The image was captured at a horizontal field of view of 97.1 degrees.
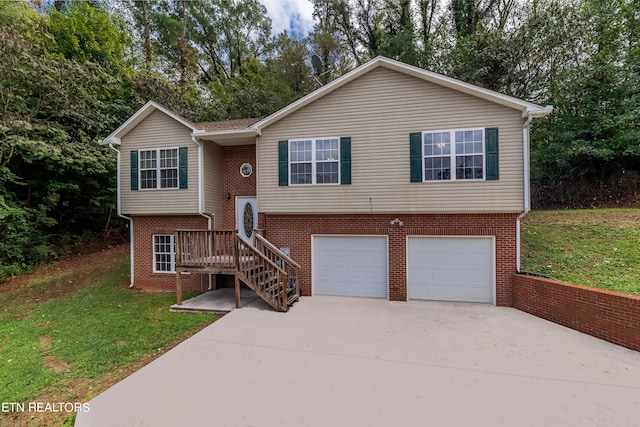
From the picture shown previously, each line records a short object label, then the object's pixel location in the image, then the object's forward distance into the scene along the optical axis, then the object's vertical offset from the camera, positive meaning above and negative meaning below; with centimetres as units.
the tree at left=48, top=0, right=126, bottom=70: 1411 +931
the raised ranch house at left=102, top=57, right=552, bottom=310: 711 +64
